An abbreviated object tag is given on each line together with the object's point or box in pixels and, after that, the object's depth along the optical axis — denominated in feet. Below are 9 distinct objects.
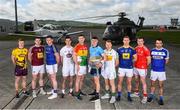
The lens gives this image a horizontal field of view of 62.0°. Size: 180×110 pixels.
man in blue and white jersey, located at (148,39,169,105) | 13.91
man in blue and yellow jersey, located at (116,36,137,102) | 14.21
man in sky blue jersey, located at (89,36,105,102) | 14.42
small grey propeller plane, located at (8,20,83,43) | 54.90
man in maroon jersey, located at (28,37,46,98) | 15.15
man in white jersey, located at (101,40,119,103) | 14.35
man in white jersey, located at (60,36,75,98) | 15.06
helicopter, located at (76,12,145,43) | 50.14
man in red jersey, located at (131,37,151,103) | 14.12
